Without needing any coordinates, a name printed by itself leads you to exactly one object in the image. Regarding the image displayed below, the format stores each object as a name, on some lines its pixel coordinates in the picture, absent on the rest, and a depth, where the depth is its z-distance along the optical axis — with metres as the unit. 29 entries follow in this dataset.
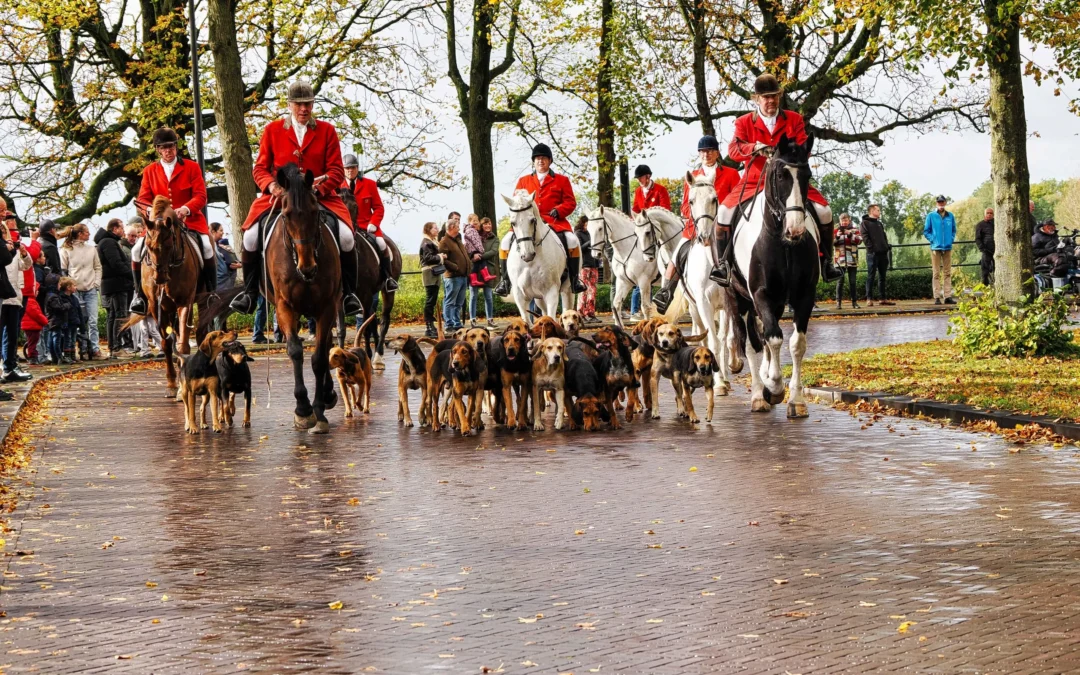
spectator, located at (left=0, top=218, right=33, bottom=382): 20.11
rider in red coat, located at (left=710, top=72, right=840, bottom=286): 15.05
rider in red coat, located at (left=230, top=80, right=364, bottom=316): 14.89
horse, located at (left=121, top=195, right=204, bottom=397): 17.06
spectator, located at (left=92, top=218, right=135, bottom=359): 25.64
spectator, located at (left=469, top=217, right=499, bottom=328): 32.88
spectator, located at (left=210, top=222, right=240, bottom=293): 29.44
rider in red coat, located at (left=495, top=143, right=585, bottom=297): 22.28
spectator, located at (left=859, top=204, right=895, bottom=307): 37.09
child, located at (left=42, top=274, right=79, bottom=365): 23.75
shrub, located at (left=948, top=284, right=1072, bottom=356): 19.86
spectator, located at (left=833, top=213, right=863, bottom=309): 36.91
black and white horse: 13.96
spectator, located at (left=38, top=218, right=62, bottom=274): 23.84
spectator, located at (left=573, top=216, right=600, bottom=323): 33.47
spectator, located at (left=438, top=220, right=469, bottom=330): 30.70
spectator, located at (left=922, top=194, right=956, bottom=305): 37.53
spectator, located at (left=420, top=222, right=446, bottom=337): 30.97
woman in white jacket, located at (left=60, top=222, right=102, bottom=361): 24.98
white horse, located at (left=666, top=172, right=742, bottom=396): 16.78
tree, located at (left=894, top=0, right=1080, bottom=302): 19.73
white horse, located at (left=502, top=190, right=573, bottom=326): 21.61
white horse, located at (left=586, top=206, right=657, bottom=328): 26.47
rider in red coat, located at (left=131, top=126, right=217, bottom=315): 17.81
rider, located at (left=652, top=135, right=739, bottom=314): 17.44
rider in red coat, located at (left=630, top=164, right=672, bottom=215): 26.66
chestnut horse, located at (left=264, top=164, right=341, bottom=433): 13.96
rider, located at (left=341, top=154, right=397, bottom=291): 20.91
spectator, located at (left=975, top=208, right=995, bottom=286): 38.62
